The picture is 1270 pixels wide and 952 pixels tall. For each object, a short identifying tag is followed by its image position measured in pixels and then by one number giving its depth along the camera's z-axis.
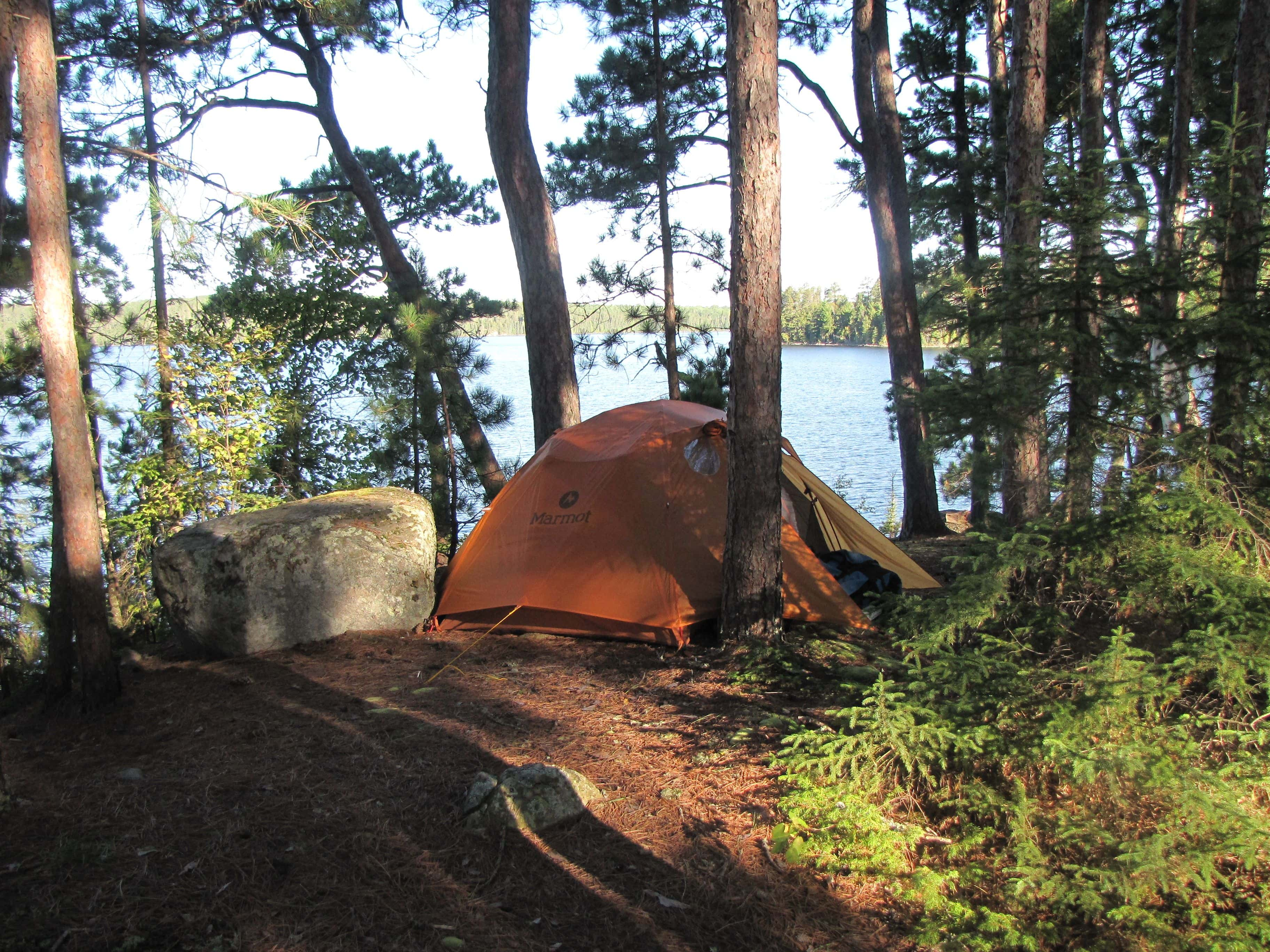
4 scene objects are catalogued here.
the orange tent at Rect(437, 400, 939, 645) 5.82
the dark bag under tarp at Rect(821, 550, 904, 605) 6.21
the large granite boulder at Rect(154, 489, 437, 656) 5.93
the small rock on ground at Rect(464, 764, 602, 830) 3.44
